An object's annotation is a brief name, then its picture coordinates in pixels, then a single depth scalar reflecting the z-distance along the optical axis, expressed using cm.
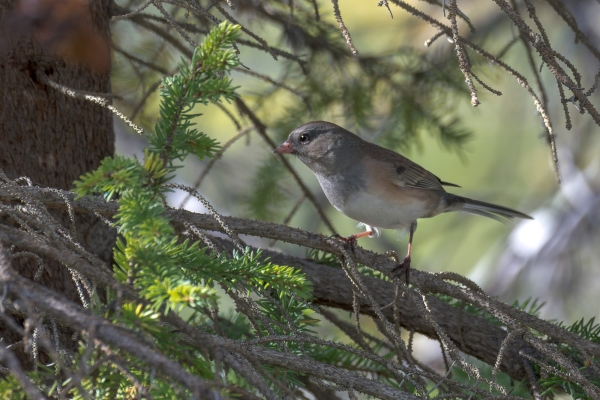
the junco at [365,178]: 629
